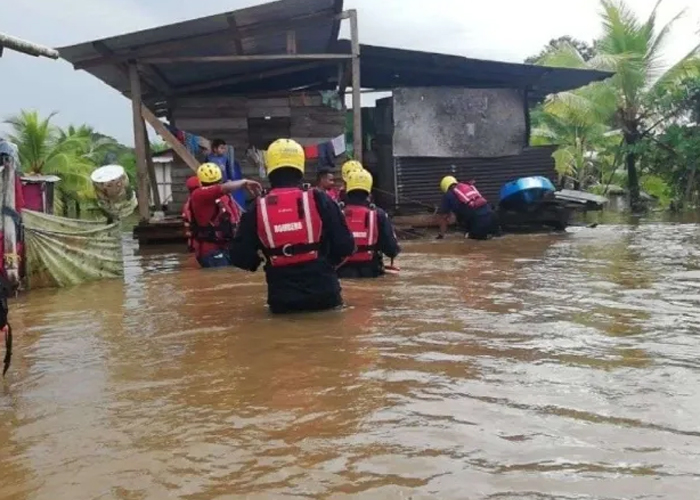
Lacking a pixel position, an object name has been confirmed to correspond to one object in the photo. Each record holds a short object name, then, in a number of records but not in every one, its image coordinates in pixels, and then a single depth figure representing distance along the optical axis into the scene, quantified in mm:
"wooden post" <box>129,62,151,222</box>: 14047
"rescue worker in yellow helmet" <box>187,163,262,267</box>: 9078
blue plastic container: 15780
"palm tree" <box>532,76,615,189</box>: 24641
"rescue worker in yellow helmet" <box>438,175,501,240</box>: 14180
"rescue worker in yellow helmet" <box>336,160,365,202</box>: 10106
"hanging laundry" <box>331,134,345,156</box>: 16062
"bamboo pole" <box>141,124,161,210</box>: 17039
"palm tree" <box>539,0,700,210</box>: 23562
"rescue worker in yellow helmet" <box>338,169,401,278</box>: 7812
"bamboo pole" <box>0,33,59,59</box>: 5398
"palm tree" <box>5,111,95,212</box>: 28453
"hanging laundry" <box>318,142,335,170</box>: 16016
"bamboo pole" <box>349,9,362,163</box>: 13844
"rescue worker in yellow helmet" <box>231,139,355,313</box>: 5984
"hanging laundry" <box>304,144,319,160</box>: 15969
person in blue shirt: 13023
